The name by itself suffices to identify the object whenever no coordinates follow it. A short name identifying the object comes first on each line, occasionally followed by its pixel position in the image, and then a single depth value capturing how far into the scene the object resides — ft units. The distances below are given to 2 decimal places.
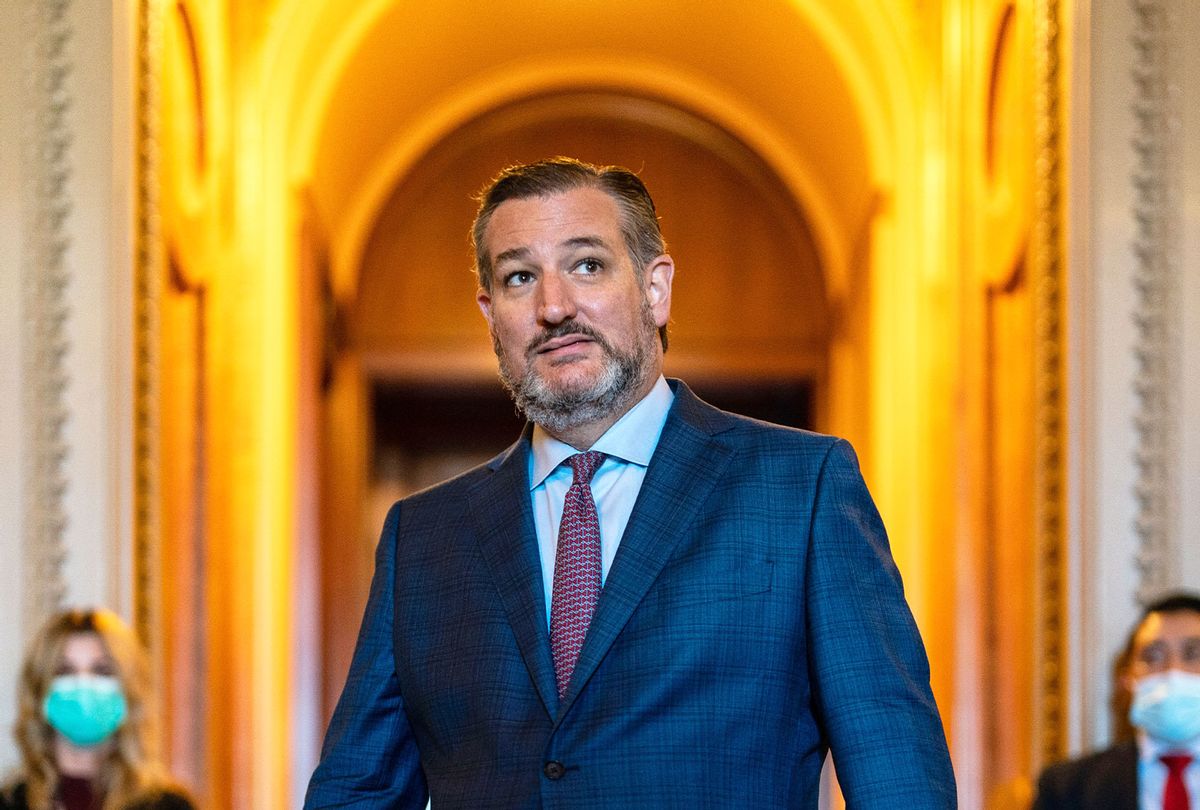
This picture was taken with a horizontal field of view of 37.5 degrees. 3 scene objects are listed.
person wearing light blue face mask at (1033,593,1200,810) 14.89
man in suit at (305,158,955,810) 8.13
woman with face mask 15.70
